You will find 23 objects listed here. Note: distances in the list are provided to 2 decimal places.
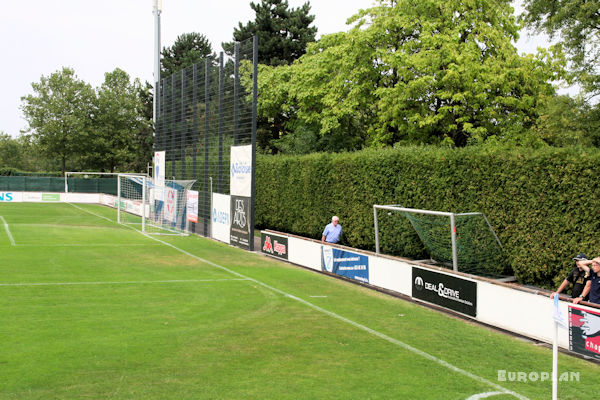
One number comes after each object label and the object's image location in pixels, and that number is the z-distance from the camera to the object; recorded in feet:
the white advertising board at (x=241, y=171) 72.33
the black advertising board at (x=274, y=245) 64.80
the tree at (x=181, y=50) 210.38
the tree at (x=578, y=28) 73.56
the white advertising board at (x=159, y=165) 110.42
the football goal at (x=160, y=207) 93.71
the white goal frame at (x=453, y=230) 45.10
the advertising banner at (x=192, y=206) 90.41
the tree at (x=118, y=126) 239.50
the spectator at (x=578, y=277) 36.43
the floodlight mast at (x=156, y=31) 128.57
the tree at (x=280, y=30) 150.51
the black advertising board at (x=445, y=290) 38.29
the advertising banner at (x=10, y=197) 169.07
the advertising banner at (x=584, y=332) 28.94
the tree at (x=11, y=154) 327.06
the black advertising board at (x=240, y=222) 73.46
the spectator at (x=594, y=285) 33.01
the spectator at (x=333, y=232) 58.85
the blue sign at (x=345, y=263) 50.52
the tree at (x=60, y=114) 229.86
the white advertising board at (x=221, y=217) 80.29
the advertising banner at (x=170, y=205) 94.79
